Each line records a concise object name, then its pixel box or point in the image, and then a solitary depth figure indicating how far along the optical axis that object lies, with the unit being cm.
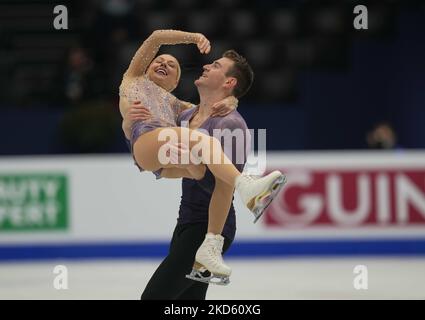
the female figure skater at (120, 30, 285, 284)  724
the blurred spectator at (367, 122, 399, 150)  1895
